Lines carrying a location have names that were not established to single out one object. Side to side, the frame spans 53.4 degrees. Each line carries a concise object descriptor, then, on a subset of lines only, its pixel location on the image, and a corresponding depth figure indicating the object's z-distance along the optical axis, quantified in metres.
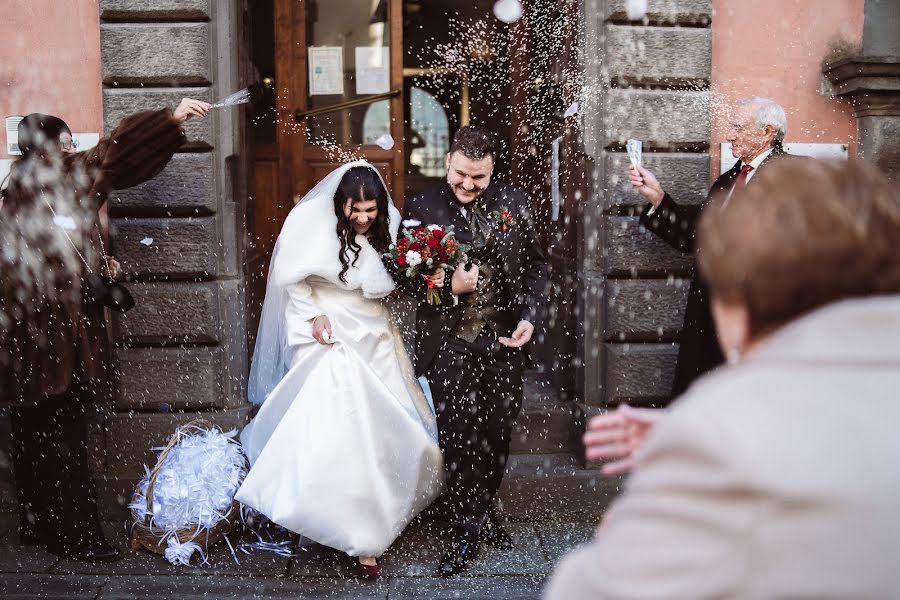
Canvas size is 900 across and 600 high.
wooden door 6.07
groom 4.32
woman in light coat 1.07
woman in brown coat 4.26
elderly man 4.41
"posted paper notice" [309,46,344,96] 6.13
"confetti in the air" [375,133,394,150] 5.87
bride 4.16
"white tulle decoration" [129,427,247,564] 4.45
